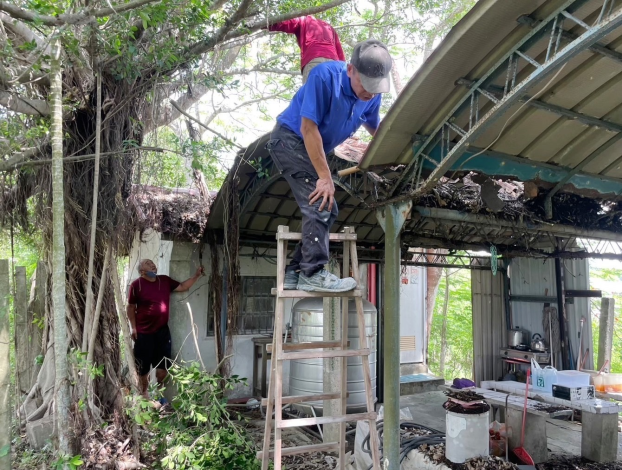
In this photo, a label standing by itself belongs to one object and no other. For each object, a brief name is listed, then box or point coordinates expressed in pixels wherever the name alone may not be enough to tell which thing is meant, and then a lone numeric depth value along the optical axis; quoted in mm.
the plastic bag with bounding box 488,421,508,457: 5359
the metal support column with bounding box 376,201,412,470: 4328
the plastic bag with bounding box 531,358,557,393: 5895
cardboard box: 5504
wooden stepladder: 3008
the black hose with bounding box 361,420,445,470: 4688
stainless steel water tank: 7277
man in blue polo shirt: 3082
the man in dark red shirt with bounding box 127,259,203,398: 7027
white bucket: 4426
